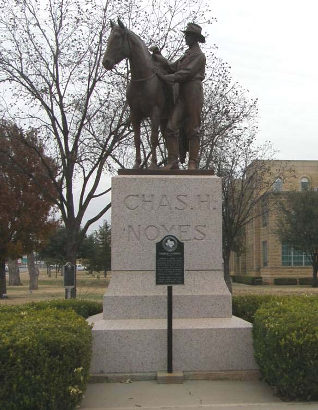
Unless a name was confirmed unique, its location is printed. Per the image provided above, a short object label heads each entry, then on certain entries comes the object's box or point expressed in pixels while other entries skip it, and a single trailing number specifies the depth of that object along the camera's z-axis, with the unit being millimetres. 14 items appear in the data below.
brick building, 56031
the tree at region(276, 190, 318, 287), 47188
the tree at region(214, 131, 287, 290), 30344
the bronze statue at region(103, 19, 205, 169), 8414
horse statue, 8266
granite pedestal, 7746
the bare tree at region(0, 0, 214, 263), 23109
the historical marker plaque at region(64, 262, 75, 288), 20406
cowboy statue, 8602
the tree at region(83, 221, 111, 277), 54906
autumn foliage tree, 31203
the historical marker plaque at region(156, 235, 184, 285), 6438
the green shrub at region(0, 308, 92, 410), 4820
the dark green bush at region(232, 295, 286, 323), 8823
